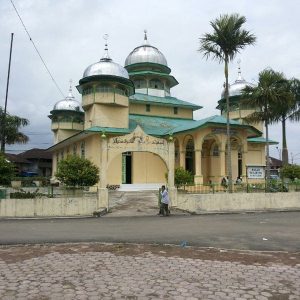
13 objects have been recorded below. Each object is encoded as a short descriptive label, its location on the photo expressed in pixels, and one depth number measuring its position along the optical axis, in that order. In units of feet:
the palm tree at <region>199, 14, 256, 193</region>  57.94
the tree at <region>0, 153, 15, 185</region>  54.92
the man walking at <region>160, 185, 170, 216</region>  44.64
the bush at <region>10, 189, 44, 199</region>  47.49
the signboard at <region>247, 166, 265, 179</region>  63.35
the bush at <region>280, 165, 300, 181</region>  71.37
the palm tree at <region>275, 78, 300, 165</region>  75.08
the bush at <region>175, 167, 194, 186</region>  63.19
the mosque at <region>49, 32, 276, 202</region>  76.17
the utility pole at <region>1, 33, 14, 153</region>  88.20
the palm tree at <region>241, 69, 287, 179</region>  66.32
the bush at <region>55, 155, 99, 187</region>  53.95
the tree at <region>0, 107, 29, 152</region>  93.85
